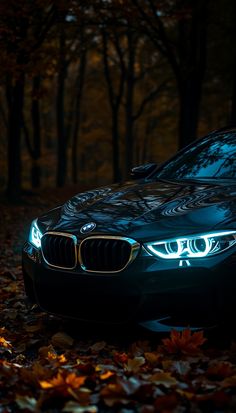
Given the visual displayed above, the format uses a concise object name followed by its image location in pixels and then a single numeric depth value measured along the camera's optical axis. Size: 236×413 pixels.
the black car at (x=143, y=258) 3.56
